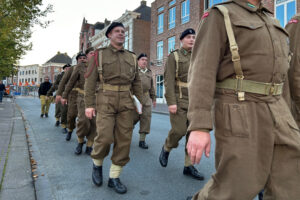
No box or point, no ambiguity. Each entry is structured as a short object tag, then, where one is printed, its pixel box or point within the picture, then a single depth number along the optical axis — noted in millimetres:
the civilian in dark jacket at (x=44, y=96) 11633
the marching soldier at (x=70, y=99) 6113
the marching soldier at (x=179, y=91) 3549
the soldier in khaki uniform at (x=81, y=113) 4941
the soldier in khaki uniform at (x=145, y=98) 5797
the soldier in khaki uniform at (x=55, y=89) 8703
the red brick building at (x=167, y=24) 21297
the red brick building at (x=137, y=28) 31016
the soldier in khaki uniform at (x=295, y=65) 2062
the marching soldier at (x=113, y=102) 3178
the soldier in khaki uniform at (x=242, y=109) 1423
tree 10203
